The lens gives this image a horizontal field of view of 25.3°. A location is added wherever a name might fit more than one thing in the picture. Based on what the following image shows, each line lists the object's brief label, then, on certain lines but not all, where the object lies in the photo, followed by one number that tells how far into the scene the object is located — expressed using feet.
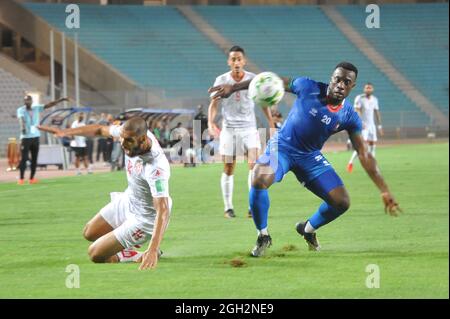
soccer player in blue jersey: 35.35
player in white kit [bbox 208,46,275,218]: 51.01
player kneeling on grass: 31.48
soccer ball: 33.99
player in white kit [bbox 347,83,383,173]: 95.40
